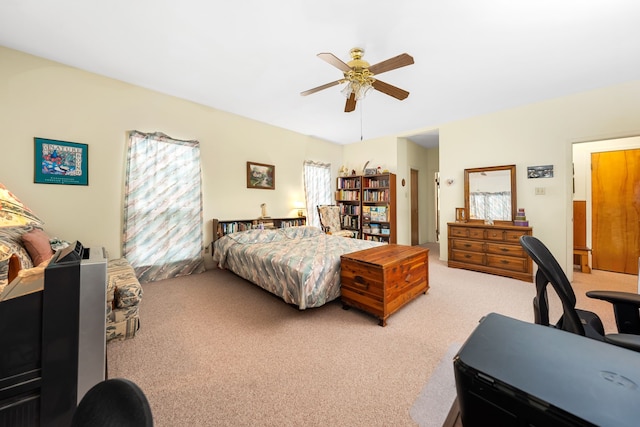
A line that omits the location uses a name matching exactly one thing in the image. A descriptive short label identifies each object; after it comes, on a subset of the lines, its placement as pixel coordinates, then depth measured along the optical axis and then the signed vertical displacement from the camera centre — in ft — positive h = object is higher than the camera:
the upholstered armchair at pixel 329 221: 17.74 -0.52
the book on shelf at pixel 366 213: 18.71 +0.06
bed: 7.81 -1.74
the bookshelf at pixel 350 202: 18.97 +1.01
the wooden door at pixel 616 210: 12.33 +0.12
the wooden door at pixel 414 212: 19.79 +0.12
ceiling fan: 6.75 +4.39
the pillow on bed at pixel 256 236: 12.06 -1.14
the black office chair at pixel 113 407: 1.15 -0.98
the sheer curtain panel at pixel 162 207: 10.79 +0.37
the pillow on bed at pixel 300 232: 13.51 -1.04
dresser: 11.65 -1.93
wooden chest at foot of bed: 7.47 -2.22
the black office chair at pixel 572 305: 3.05 -1.43
